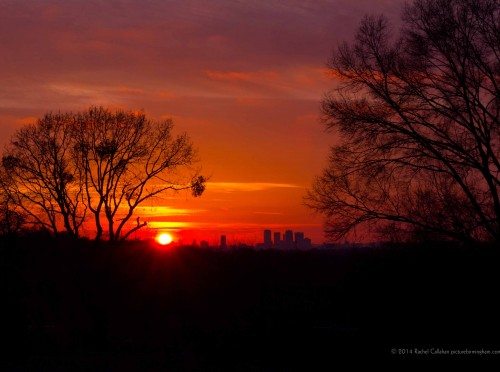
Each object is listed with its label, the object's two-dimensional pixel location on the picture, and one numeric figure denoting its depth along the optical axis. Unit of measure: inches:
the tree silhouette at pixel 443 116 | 1085.8
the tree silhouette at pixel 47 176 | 2209.6
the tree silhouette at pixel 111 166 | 2194.9
